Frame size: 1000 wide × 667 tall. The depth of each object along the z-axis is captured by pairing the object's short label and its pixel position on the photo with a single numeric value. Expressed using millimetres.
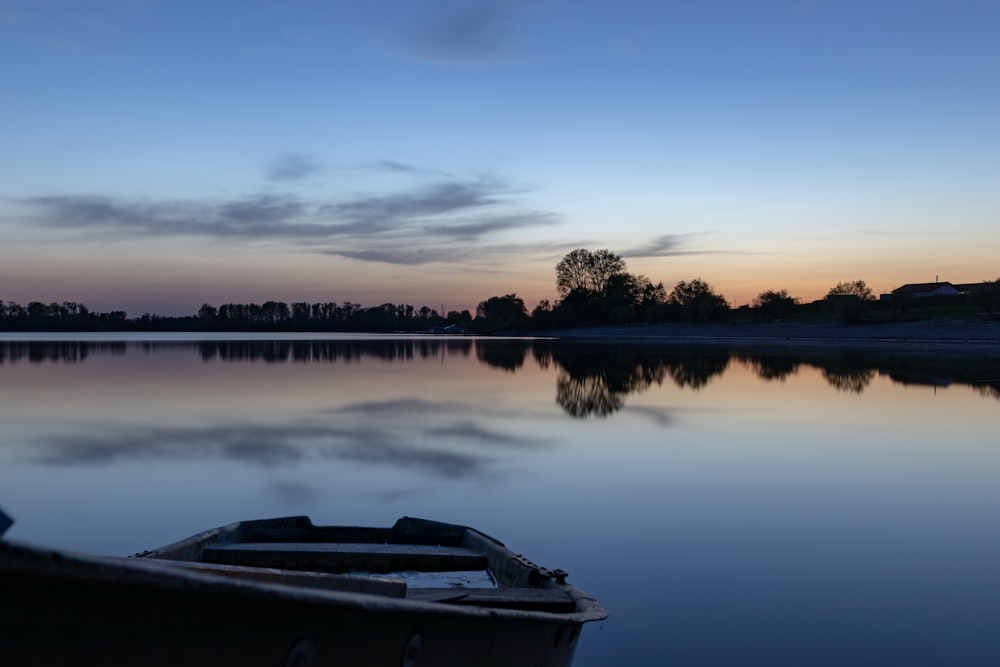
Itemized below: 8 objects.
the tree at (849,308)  77062
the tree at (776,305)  96938
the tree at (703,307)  102125
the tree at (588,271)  128500
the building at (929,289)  139500
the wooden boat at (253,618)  2188
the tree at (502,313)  148000
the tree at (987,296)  68688
